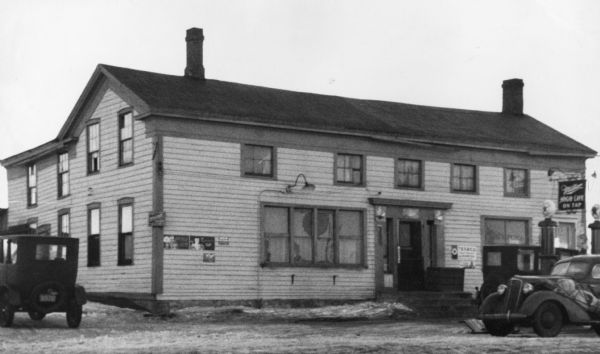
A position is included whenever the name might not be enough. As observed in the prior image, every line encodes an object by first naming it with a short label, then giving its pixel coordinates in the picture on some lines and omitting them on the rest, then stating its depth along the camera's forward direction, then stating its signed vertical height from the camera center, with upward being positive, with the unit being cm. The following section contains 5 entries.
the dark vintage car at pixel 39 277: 2402 -63
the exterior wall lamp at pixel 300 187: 3181 +187
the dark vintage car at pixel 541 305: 2017 -104
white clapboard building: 2988 +186
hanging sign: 3375 +174
